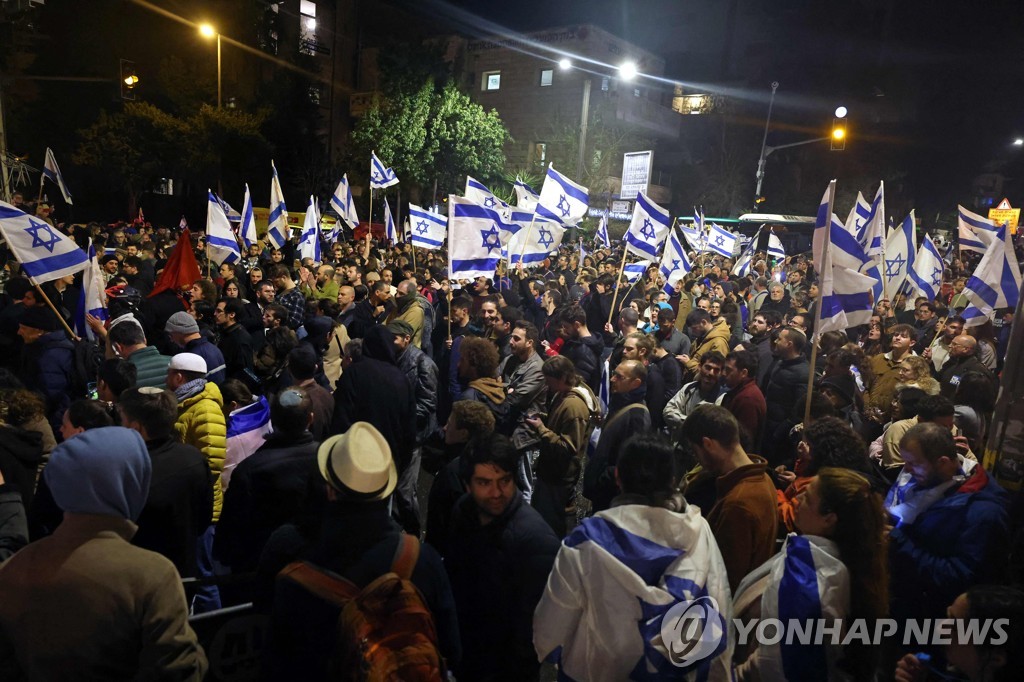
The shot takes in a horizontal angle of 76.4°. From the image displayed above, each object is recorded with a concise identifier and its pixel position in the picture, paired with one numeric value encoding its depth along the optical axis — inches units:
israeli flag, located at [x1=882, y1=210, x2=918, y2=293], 410.3
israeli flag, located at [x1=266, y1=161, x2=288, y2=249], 533.6
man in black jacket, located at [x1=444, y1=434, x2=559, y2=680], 117.8
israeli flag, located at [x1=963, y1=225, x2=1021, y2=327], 298.0
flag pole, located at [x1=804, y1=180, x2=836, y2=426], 196.9
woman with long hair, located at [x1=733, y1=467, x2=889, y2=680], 101.7
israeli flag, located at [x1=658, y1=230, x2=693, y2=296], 463.5
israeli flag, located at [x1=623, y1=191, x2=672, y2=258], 420.2
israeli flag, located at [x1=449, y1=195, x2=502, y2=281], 318.3
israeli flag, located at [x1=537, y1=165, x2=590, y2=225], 427.2
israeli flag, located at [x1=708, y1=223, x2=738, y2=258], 638.5
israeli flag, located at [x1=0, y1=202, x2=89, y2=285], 244.7
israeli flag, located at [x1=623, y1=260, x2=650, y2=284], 465.4
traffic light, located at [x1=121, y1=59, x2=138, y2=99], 621.5
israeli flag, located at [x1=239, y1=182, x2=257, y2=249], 556.9
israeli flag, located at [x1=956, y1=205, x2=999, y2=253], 432.8
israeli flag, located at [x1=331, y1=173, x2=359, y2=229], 634.8
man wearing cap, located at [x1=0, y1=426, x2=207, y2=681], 83.8
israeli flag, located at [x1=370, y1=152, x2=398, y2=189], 621.0
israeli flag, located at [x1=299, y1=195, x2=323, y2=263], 510.9
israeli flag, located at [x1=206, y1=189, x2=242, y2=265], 424.2
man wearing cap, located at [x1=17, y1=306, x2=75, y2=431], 221.0
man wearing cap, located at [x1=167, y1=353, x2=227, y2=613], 169.3
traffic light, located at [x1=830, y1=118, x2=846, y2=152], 732.7
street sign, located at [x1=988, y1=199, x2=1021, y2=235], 1119.5
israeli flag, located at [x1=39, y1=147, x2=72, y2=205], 625.6
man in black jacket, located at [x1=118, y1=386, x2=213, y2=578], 136.1
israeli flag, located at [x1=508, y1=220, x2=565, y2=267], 426.3
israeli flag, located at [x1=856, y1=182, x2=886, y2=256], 365.4
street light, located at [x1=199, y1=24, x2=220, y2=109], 1061.1
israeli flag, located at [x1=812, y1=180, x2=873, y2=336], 235.1
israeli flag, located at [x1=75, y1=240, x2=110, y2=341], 280.8
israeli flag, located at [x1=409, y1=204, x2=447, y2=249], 457.4
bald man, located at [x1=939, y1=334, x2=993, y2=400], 267.4
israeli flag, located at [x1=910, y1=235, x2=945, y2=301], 435.2
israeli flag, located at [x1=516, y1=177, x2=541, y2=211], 484.7
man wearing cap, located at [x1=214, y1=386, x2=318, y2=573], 138.5
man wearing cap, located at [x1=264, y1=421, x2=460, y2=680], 92.4
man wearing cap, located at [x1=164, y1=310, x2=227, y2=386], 220.2
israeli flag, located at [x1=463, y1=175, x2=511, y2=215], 386.0
